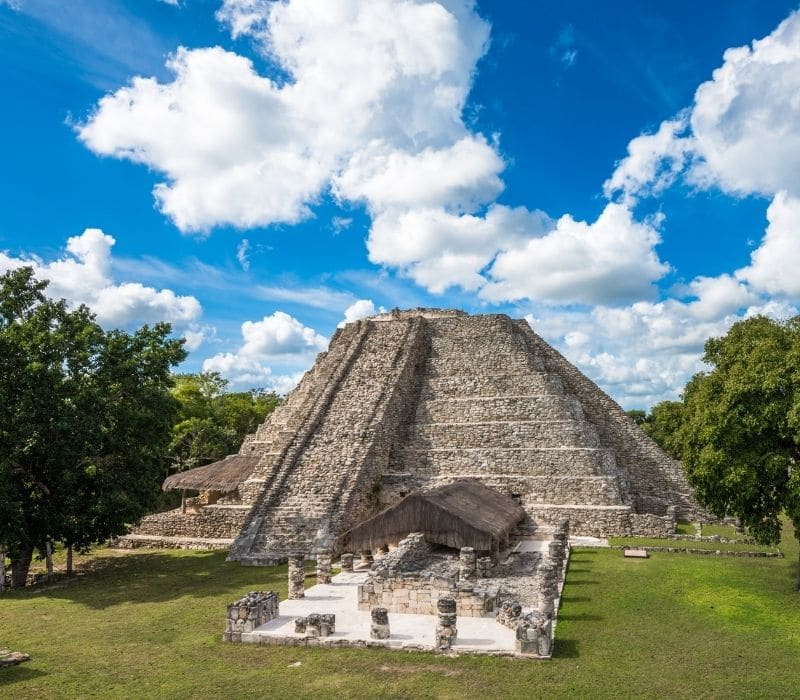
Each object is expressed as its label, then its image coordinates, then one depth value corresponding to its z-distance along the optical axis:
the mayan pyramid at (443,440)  21.55
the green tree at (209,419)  41.16
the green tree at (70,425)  17.22
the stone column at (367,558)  18.29
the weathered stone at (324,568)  15.84
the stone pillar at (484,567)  15.83
